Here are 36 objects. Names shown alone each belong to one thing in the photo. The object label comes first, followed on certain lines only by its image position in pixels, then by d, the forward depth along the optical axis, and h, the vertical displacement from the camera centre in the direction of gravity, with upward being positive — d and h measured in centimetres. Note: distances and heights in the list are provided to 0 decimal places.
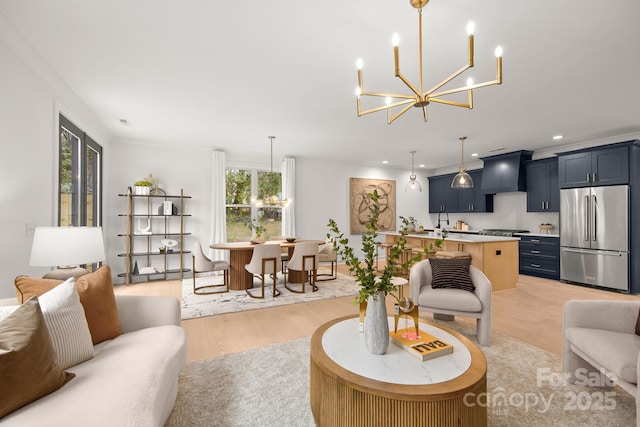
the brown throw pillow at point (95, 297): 166 -48
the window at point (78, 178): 345 +56
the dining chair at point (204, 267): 468 -80
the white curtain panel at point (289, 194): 686 +53
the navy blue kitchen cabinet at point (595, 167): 480 +83
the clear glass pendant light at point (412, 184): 591 +64
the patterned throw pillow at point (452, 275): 303 -62
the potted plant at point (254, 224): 670 -16
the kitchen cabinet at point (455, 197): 735 +49
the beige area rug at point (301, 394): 177 -122
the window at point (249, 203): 661 +32
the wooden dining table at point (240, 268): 497 -87
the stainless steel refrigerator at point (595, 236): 475 -37
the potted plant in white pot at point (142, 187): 540 +57
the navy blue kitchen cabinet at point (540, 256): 565 -83
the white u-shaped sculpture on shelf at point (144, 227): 553 -17
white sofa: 110 -73
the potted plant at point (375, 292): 167 -44
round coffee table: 130 -80
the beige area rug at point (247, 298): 392 -123
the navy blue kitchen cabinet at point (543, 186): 590 +60
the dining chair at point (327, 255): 555 -74
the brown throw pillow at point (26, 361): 109 -56
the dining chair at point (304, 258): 470 -68
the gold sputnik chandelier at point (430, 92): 164 +88
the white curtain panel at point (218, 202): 616 +31
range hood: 636 +95
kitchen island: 483 -68
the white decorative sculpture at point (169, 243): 561 -49
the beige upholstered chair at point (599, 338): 169 -79
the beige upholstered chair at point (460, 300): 274 -82
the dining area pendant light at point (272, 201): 546 +30
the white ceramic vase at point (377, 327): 167 -63
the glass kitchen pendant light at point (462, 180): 526 +63
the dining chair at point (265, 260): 438 -65
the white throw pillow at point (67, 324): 143 -54
